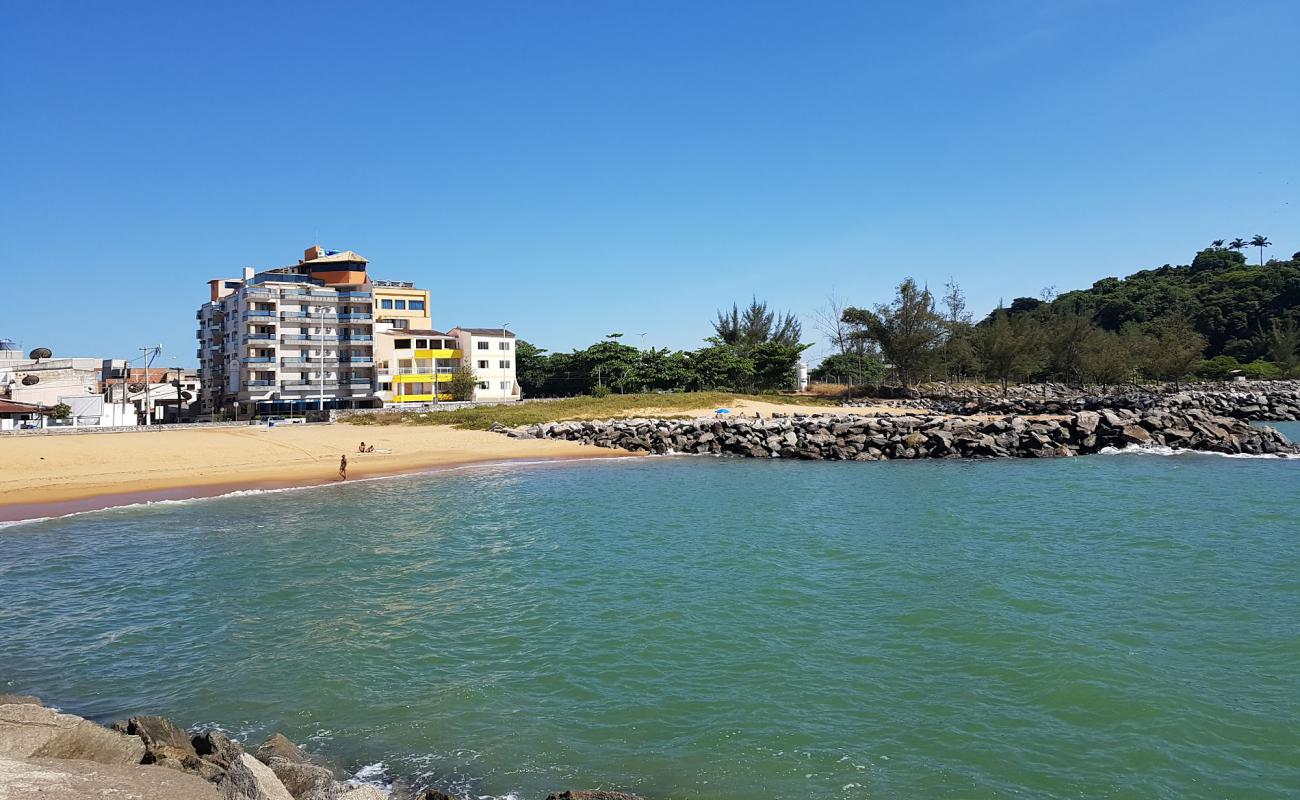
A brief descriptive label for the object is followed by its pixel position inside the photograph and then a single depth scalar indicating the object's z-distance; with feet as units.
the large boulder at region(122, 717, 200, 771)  24.94
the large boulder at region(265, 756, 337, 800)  25.04
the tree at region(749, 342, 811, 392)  269.44
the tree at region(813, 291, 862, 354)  273.33
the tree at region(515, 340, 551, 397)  296.51
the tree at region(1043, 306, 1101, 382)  276.00
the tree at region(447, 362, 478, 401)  258.78
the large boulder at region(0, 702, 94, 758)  23.28
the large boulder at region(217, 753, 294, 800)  21.95
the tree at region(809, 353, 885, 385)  303.89
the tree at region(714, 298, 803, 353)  335.06
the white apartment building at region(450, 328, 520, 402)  278.05
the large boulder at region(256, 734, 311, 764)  27.48
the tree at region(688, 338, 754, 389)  260.62
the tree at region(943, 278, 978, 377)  262.06
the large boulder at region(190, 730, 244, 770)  25.03
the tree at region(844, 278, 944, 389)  248.73
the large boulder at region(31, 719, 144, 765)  23.70
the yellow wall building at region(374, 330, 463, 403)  263.90
